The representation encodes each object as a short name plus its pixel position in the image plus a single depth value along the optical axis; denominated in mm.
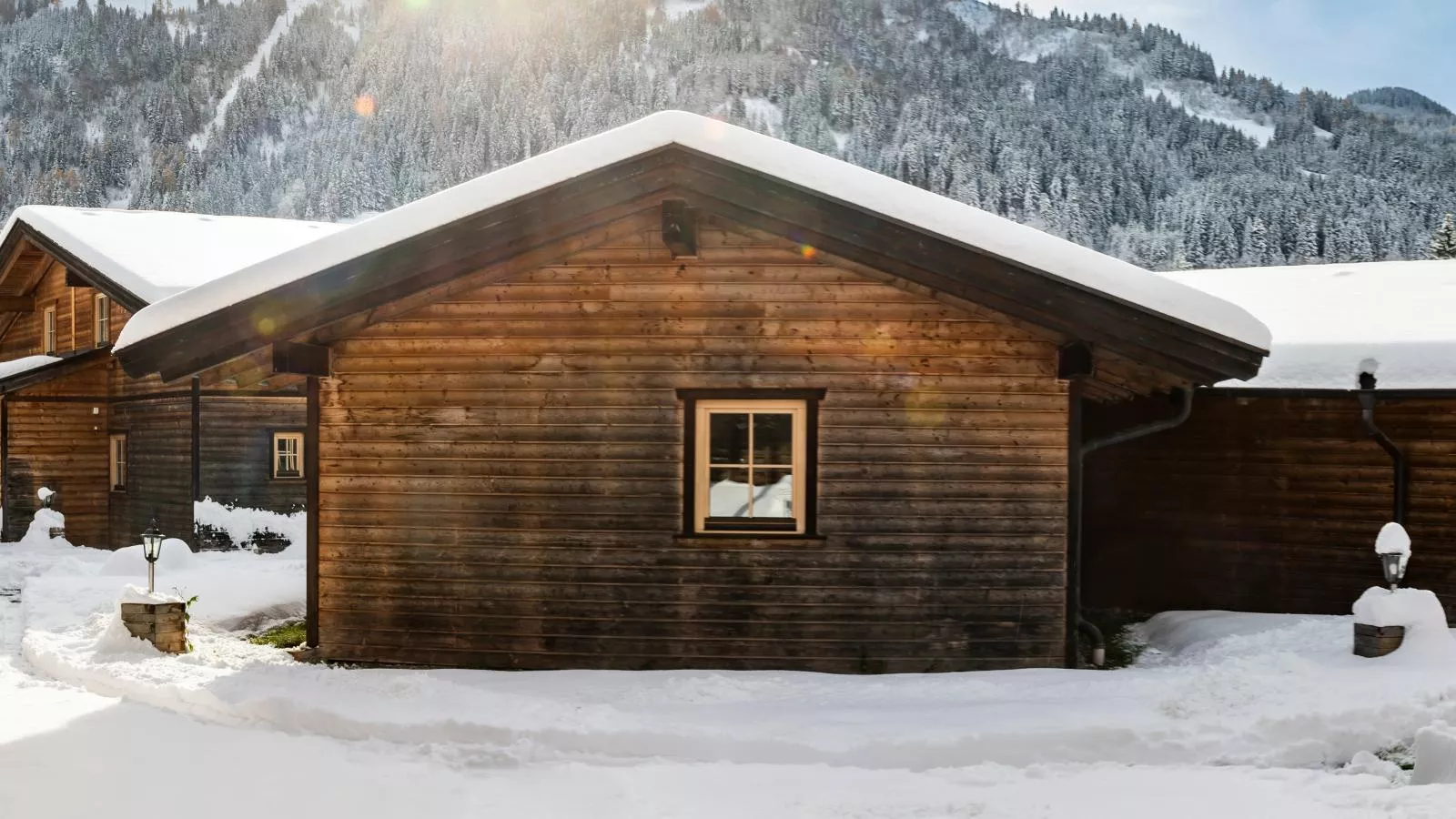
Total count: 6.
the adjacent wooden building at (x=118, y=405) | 17203
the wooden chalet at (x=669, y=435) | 7730
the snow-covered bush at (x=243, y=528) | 17031
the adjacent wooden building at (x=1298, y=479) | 10727
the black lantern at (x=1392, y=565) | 8422
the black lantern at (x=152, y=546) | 8914
